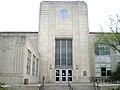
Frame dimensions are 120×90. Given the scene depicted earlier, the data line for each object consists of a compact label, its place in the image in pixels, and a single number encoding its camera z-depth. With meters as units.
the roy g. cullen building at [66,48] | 19.97
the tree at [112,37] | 13.82
